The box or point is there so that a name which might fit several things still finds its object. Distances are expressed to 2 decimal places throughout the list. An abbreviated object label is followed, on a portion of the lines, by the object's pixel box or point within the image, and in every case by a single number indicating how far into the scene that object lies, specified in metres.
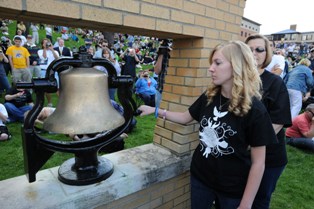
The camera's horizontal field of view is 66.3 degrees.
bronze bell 1.41
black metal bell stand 1.37
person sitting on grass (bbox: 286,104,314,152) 5.19
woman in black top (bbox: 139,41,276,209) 1.61
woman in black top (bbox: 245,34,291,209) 1.98
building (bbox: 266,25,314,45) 62.19
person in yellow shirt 7.74
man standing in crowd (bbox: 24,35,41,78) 8.30
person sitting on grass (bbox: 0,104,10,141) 4.54
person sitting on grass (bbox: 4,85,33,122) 5.64
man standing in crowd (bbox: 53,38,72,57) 9.71
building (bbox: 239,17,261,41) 55.77
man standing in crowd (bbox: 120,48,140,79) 9.38
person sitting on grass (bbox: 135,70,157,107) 8.11
